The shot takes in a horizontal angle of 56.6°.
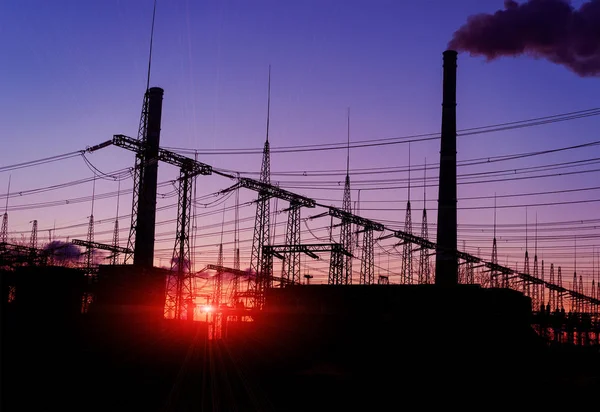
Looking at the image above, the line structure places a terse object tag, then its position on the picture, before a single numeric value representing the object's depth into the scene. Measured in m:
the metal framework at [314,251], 41.97
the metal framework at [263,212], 43.72
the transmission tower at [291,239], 45.47
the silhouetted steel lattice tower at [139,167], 42.19
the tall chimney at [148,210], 46.25
